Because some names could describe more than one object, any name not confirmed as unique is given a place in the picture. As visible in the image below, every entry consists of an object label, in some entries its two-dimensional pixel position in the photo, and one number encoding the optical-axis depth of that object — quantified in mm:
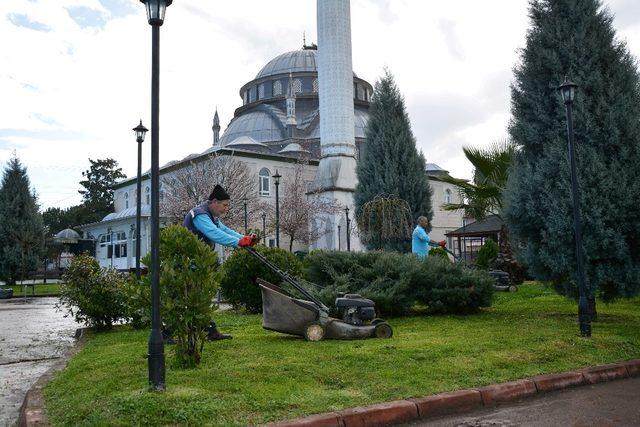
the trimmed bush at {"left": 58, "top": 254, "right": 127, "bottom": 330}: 9391
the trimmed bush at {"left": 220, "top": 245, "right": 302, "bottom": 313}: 10781
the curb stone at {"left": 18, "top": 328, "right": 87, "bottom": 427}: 4160
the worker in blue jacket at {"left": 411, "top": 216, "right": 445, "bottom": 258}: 11383
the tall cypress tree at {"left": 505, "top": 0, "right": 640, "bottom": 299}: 8594
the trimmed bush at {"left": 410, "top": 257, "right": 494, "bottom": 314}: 9609
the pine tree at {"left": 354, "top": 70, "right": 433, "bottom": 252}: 20578
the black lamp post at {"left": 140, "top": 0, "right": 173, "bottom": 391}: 4434
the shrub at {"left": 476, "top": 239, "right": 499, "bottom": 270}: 20422
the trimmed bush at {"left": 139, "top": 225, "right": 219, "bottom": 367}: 4980
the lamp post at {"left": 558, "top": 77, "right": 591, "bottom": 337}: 7695
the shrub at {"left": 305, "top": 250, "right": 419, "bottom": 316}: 9078
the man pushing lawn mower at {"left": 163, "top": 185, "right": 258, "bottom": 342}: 6312
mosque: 40531
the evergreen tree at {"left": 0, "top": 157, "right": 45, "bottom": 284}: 31906
